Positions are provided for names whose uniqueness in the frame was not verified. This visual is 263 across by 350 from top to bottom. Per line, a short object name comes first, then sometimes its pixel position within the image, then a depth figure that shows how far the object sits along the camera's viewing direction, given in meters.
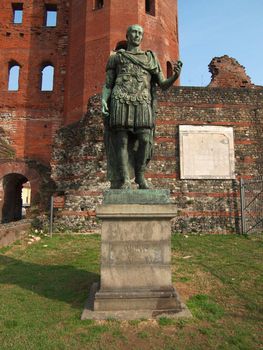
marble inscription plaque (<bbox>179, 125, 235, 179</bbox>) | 13.72
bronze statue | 4.70
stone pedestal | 4.27
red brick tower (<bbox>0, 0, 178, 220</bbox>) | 19.33
